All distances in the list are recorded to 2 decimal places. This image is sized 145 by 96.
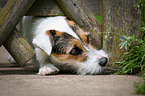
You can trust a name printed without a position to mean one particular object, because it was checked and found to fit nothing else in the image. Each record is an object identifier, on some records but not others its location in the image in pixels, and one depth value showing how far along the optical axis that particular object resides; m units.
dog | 2.78
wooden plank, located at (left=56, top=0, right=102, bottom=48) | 3.23
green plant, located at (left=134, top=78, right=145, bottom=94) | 1.59
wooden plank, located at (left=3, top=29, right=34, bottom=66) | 2.94
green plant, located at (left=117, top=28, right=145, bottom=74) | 2.78
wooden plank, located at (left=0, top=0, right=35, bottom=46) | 2.89
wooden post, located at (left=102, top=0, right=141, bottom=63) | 3.34
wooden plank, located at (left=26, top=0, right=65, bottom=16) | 3.33
